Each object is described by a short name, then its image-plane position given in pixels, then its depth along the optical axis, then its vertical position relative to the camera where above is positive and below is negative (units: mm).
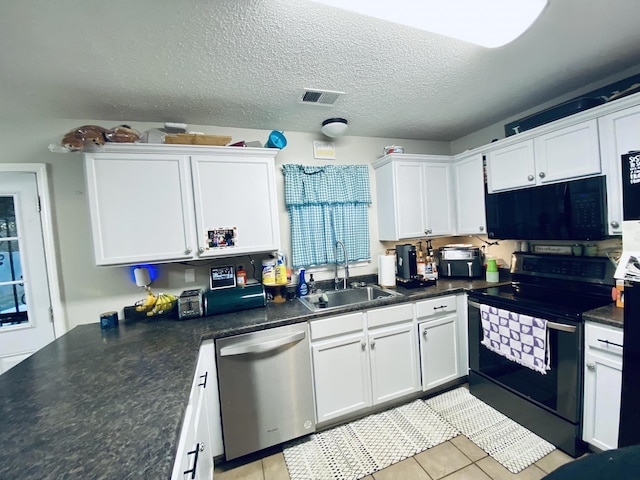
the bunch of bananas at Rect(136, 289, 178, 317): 1868 -460
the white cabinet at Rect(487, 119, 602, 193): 1681 +420
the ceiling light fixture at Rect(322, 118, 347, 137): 2153 +867
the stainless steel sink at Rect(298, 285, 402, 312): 2232 -614
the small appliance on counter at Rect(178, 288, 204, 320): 1796 -471
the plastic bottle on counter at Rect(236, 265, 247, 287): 2096 -349
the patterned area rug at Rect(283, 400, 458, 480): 1576 -1463
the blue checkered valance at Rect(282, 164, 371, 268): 2357 +181
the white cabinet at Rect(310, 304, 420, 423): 1826 -993
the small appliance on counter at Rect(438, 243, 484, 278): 2500 -399
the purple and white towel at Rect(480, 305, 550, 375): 1630 -820
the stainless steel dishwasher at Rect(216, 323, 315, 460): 1587 -993
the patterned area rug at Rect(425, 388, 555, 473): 1585 -1465
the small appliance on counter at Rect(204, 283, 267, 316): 1843 -461
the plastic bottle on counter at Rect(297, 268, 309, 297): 2252 -486
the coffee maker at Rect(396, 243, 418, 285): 2322 -365
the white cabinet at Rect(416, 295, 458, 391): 2117 -990
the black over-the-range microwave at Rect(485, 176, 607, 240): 1653 +24
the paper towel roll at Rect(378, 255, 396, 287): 2404 -414
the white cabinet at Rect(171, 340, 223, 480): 892 -839
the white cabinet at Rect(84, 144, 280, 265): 1670 +266
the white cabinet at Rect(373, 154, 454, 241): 2482 +277
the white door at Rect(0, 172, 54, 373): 1794 -160
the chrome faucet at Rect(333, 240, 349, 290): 2457 -382
